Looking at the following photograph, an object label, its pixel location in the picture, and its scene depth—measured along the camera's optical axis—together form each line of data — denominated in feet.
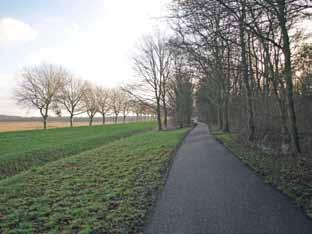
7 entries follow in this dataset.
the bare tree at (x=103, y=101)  222.28
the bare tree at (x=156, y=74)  122.21
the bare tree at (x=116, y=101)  238.74
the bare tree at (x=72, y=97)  174.29
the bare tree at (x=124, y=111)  236.43
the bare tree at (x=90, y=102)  196.54
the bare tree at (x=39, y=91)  153.58
